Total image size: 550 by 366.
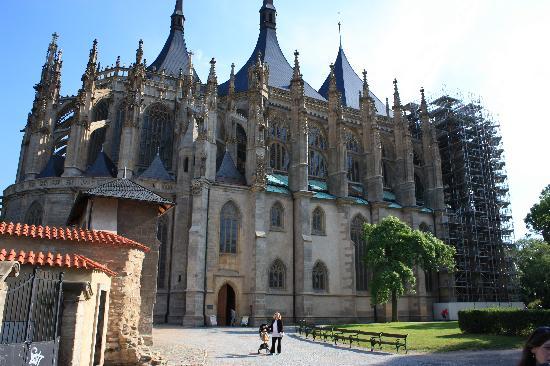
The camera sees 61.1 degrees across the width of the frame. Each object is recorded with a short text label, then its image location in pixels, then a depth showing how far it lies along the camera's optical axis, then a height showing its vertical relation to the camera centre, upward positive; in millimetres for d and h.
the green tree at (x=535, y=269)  38844 +2043
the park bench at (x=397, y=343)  17902 -1947
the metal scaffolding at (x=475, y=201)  45344 +9424
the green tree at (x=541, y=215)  32581 +5524
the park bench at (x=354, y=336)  18516 -1926
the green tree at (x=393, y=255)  31531 +2546
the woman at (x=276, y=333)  17000 -1494
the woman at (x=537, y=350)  3758 -446
